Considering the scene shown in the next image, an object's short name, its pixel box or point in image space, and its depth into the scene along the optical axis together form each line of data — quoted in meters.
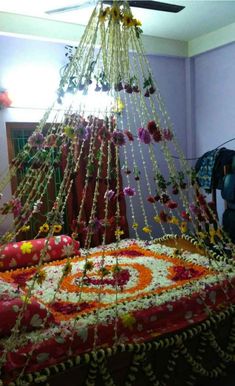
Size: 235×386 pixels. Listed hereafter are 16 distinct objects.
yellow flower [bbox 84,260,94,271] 1.71
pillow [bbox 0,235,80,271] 3.03
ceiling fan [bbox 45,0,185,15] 2.22
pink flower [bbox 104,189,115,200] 2.01
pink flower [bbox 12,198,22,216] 2.34
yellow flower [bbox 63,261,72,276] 1.69
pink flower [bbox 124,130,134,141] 2.09
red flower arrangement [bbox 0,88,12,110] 3.44
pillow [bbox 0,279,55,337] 1.79
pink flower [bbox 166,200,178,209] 2.05
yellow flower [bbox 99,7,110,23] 1.87
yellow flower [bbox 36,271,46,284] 1.86
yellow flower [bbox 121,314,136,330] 1.92
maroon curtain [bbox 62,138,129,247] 3.83
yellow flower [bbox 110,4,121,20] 1.83
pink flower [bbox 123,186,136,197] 2.21
